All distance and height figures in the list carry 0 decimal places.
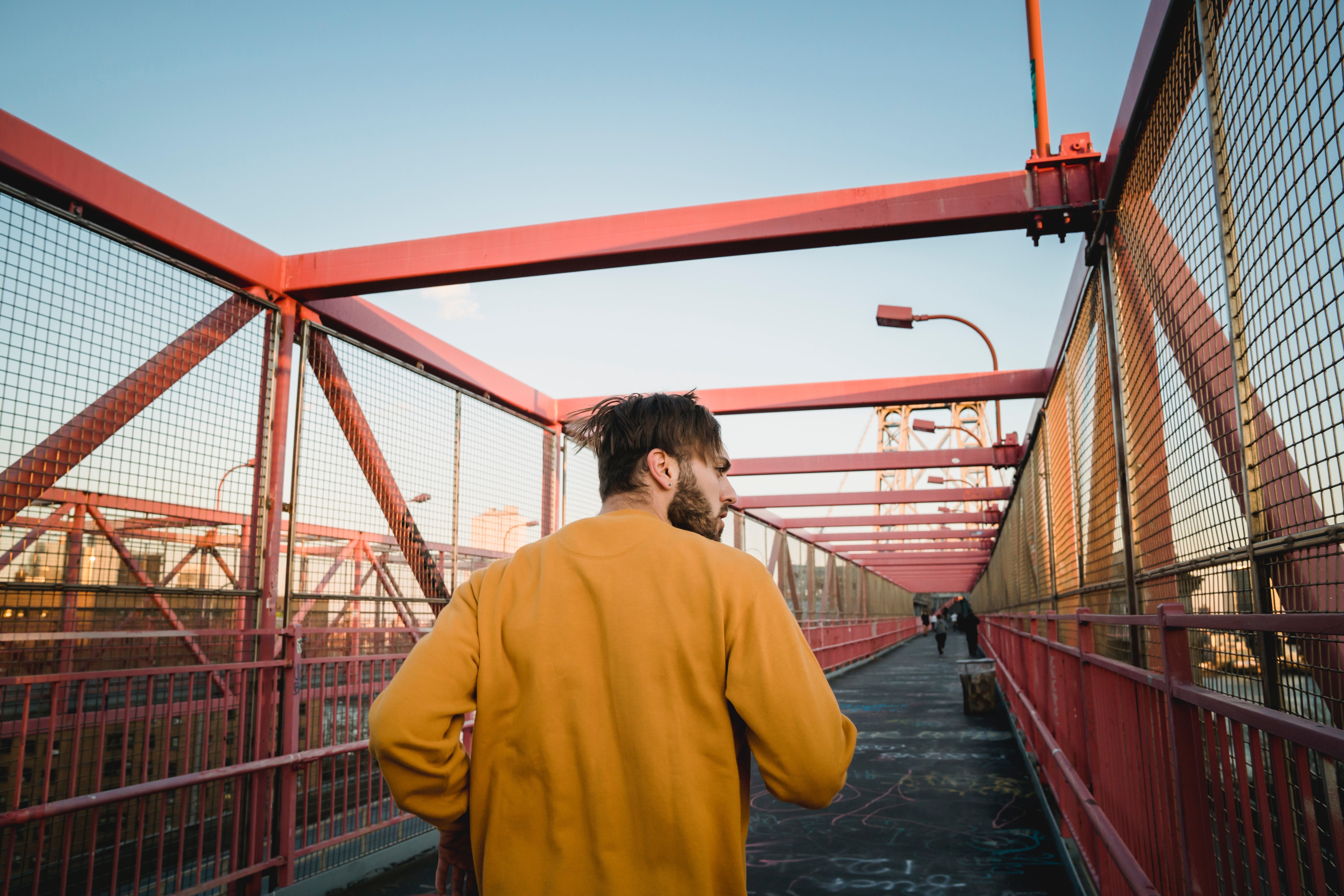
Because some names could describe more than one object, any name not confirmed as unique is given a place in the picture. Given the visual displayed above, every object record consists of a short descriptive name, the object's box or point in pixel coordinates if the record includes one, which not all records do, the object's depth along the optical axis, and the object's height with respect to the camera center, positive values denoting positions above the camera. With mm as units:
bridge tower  24328 +7132
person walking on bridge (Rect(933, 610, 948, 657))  29047 -1476
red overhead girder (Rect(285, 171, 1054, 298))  4691 +2097
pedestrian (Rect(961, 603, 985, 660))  23312 -1161
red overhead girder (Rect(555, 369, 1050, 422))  8070 +1947
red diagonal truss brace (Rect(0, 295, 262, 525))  3582 +783
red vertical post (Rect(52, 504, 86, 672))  3785 +146
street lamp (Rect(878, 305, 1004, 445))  9234 +2958
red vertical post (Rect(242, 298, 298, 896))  4453 +115
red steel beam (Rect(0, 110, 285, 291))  3734 +1955
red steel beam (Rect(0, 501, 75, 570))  3568 +299
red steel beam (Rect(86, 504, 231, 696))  3912 +98
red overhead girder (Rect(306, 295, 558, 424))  5812 +1868
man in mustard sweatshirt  1463 -216
